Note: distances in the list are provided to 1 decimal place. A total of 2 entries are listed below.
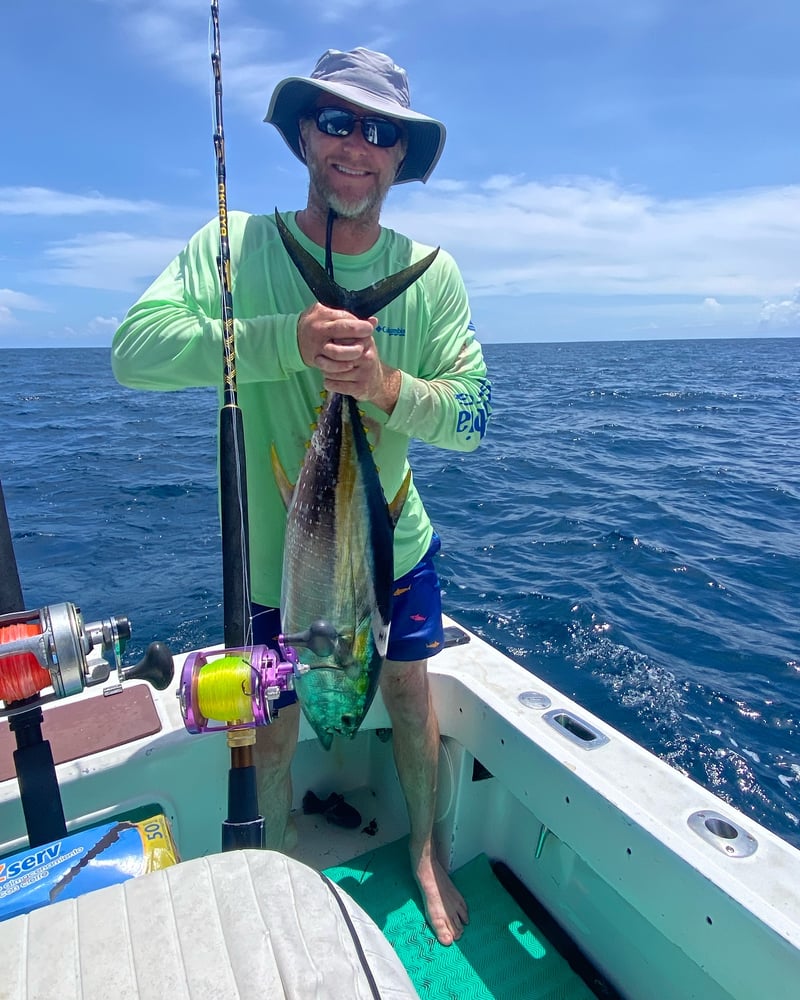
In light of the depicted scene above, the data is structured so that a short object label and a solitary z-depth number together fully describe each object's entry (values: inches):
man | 68.5
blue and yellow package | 50.4
